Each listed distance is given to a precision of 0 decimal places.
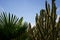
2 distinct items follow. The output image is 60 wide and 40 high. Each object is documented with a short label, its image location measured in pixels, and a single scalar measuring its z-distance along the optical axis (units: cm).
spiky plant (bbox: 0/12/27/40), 366
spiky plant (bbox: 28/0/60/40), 502
